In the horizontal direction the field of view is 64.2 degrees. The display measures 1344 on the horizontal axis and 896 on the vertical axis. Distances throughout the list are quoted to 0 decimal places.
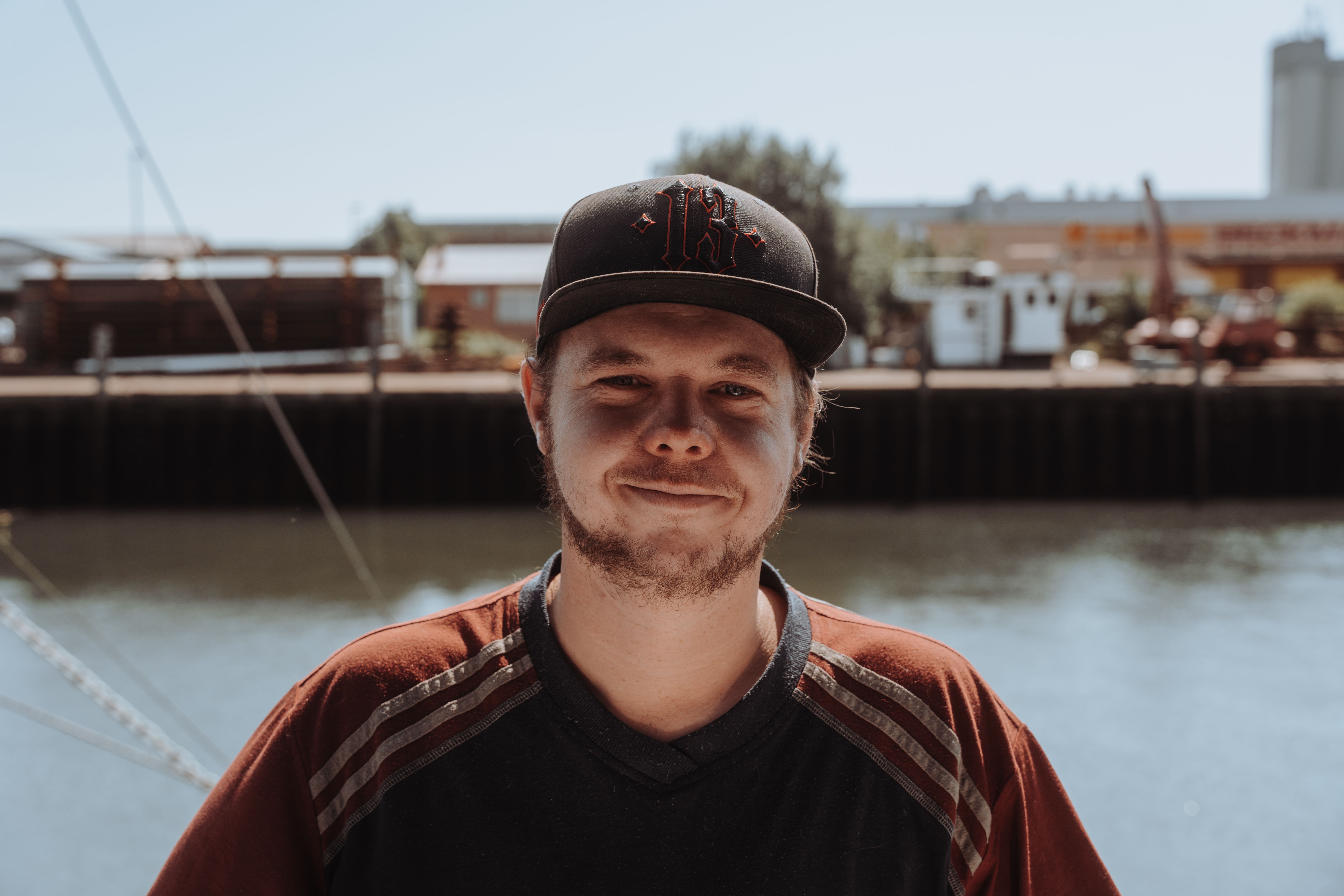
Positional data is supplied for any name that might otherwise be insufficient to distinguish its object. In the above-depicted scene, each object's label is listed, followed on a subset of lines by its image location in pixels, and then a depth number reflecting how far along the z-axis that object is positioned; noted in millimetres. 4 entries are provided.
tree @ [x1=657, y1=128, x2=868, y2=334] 30359
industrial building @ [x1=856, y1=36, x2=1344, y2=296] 50438
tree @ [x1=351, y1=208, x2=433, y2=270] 52750
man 1379
